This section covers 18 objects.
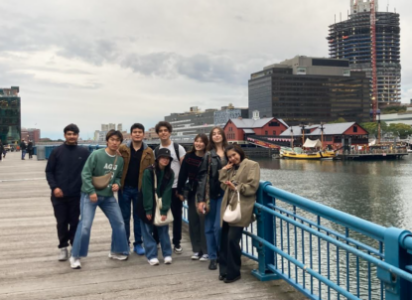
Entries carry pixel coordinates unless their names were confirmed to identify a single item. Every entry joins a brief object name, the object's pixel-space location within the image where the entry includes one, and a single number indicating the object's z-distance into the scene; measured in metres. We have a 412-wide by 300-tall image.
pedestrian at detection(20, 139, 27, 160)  31.81
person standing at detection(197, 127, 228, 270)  5.26
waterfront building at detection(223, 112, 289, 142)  101.50
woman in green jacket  5.45
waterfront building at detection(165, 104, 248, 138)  188.75
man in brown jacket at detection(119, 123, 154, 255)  5.87
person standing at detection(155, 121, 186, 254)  5.88
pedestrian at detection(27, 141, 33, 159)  33.29
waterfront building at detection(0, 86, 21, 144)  85.12
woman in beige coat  4.72
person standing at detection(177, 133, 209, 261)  5.59
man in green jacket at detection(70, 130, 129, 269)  5.43
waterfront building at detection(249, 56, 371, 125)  174.25
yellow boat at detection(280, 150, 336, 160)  78.31
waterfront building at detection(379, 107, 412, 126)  164.25
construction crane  186.62
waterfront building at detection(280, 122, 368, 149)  87.12
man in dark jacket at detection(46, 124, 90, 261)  5.64
